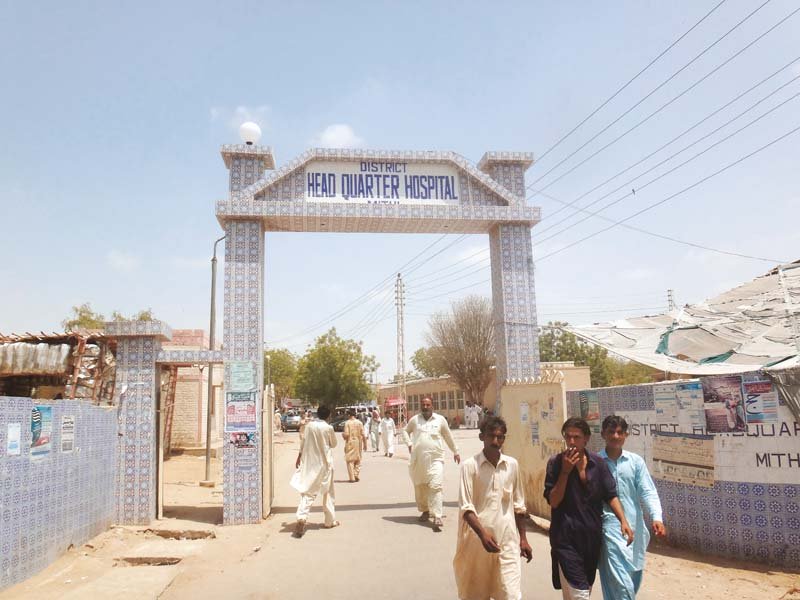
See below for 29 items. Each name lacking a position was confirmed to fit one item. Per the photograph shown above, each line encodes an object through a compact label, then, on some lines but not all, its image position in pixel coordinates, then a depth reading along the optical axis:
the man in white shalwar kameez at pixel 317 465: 9.27
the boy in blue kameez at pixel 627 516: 4.38
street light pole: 17.68
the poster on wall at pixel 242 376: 9.74
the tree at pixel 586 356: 50.50
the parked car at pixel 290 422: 45.72
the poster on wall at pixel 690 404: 7.27
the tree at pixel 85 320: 32.34
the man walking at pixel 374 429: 26.84
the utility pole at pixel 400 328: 33.31
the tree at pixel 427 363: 46.06
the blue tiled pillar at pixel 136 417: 9.58
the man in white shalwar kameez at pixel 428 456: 9.07
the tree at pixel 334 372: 46.34
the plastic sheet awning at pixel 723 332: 8.82
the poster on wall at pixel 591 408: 8.89
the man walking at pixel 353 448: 15.51
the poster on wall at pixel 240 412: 9.73
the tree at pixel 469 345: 42.66
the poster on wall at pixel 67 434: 7.82
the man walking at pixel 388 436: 23.28
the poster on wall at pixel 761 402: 6.60
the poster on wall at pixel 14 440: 6.42
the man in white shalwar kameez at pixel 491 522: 4.52
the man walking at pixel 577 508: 4.33
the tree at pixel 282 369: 56.28
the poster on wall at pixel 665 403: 7.61
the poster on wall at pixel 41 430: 7.01
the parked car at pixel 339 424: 40.31
